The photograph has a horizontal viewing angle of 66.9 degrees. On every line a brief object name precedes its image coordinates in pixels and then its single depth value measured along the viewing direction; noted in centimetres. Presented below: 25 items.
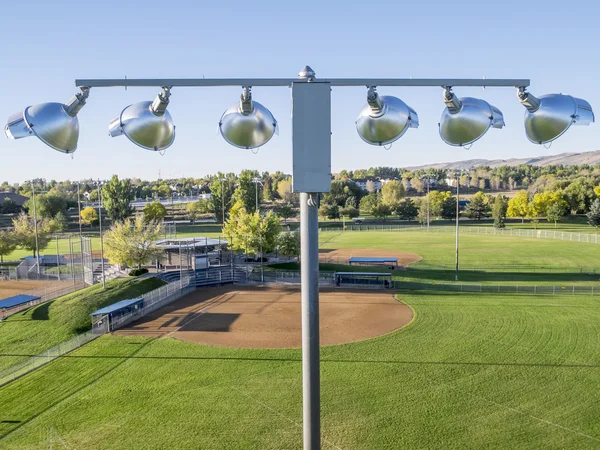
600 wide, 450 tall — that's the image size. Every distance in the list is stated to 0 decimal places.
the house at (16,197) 12402
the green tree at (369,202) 11338
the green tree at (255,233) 4797
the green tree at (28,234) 5431
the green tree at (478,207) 10500
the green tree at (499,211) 8844
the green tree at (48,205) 9475
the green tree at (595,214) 7975
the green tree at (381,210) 11094
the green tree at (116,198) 9731
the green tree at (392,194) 11506
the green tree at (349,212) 11544
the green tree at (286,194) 14268
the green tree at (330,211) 11219
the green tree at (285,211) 11172
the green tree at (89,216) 10085
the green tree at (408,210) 10988
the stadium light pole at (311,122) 470
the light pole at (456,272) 4237
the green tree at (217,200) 10662
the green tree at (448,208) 10631
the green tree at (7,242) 5212
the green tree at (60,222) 7976
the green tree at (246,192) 10031
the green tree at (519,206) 9359
